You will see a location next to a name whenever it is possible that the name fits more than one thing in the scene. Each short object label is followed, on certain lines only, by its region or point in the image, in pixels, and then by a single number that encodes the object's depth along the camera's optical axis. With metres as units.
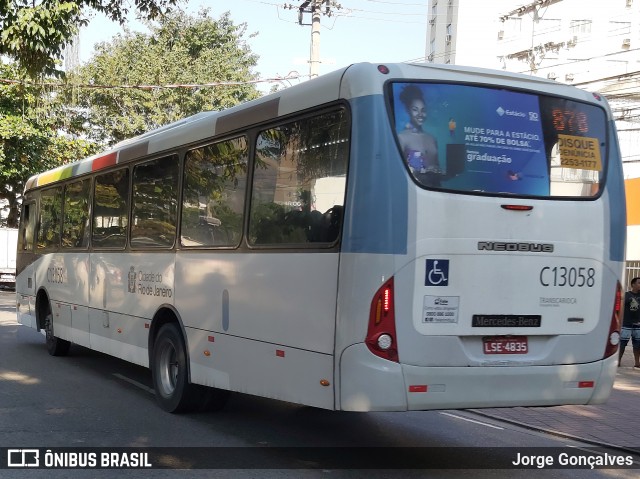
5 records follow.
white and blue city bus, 6.09
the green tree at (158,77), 35.31
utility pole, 21.67
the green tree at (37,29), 10.98
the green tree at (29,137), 29.48
